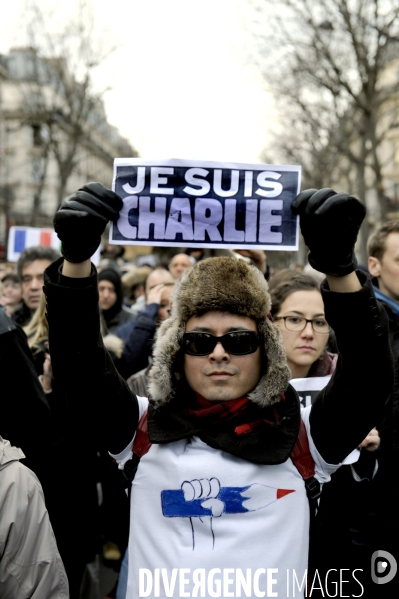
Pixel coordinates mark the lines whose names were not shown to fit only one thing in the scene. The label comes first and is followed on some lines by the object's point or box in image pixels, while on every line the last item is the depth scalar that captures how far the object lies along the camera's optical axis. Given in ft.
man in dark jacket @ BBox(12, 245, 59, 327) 15.28
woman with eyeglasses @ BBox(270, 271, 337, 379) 10.27
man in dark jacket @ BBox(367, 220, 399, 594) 10.12
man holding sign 6.38
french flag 26.68
